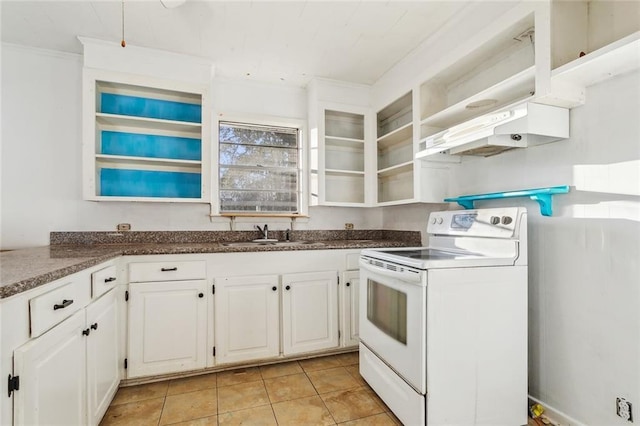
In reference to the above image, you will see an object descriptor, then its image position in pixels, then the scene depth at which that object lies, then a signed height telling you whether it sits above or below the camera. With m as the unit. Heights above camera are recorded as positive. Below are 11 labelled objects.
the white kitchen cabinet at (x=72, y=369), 1.01 -0.63
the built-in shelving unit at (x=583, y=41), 1.40 +0.86
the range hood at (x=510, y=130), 1.58 +0.46
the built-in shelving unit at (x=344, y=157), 3.17 +0.60
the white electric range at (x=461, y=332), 1.53 -0.60
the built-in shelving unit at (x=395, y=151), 2.87 +0.64
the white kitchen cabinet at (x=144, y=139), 2.38 +0.63
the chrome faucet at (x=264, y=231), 2.84 -0.15
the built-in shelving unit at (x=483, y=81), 1.76 +0.95
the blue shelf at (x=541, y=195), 1.62 +0.12
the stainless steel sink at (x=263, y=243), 2.47 -0.25
